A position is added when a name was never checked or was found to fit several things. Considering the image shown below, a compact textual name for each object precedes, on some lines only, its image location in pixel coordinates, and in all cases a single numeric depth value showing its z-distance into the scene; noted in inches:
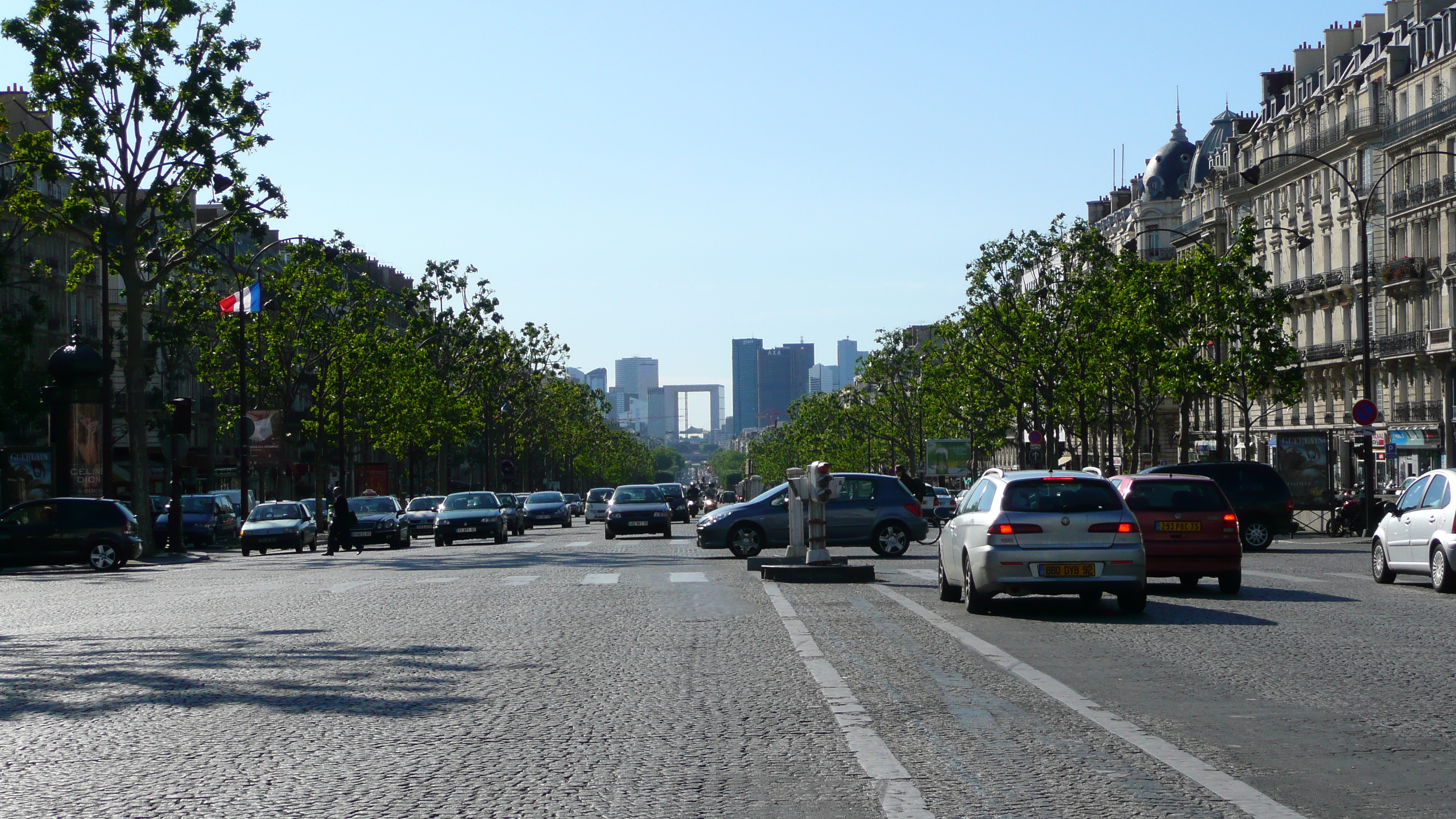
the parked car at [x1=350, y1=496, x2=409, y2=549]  1857.8
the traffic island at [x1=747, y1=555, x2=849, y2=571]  986.7
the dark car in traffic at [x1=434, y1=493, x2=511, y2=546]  1882.4
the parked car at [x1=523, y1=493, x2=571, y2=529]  2733.8
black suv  1387.8
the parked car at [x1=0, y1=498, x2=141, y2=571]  1326.3
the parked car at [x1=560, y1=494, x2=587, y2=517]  4293.8
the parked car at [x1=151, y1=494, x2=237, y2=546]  2039.9
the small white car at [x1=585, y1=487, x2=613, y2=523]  3016.7
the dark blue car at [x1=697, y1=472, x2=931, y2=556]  1255.5
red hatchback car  836.6
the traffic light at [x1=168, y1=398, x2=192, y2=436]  1732.3
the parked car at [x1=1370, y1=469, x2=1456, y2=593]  856.3
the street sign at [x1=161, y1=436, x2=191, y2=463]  1745.8
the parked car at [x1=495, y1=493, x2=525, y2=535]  2213.3
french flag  2159.2
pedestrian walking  1777.8
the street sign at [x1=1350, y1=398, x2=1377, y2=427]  1606.8
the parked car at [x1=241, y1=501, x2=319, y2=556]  1807.3
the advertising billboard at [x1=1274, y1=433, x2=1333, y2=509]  1829.5
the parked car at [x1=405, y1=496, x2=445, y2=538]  2409.2
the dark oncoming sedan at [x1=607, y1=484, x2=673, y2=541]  1886.1
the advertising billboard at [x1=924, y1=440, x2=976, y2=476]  3978.8
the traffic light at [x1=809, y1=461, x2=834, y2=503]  916.6
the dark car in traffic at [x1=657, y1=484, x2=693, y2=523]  2812.5
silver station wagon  687.7
